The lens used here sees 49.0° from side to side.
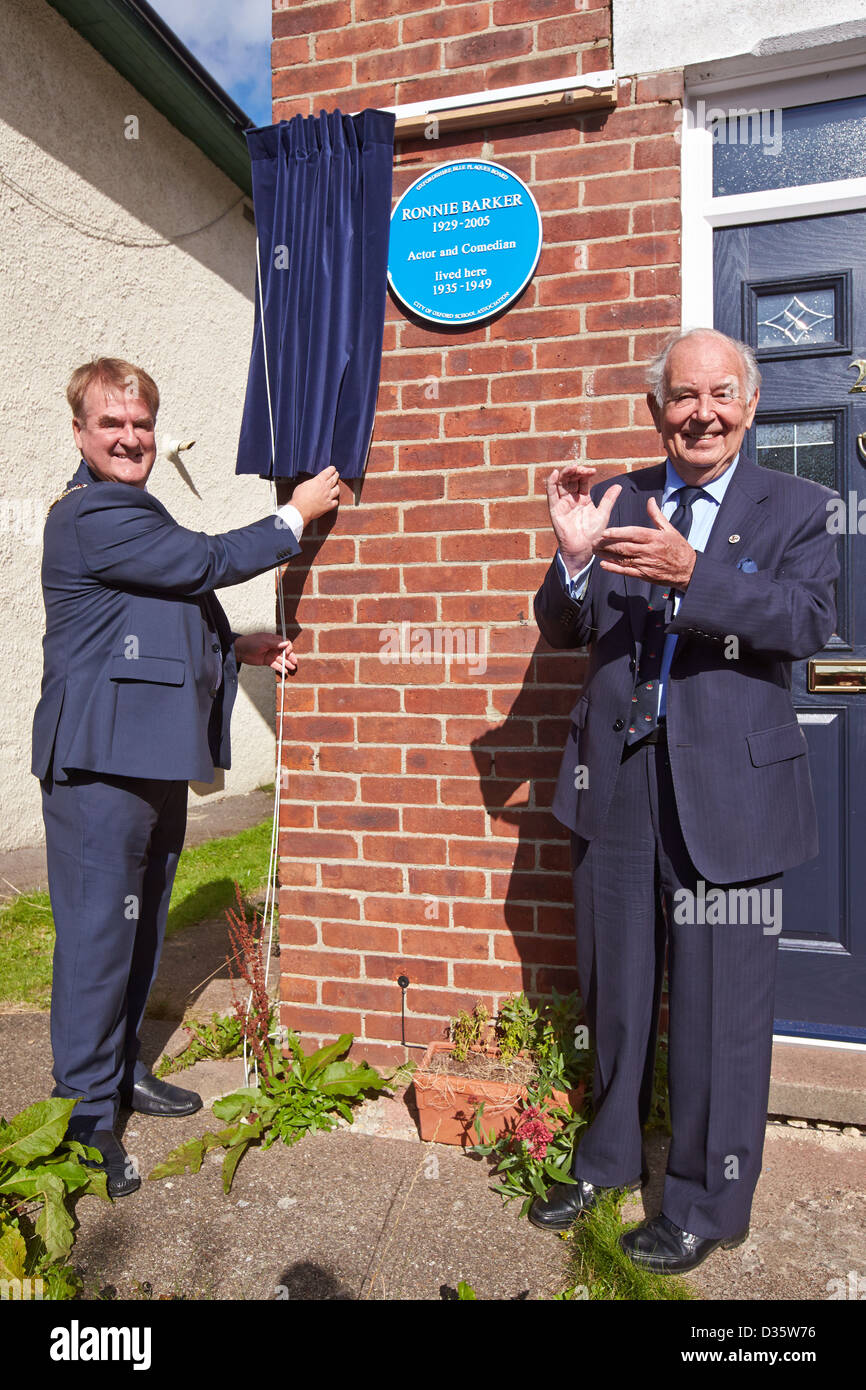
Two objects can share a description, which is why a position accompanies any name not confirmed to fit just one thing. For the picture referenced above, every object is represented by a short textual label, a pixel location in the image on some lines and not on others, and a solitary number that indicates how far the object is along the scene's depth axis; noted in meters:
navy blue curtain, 3.35
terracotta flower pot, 2.94
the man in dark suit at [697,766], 2.35
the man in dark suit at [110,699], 2.91
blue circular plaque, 3.21
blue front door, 3.13
